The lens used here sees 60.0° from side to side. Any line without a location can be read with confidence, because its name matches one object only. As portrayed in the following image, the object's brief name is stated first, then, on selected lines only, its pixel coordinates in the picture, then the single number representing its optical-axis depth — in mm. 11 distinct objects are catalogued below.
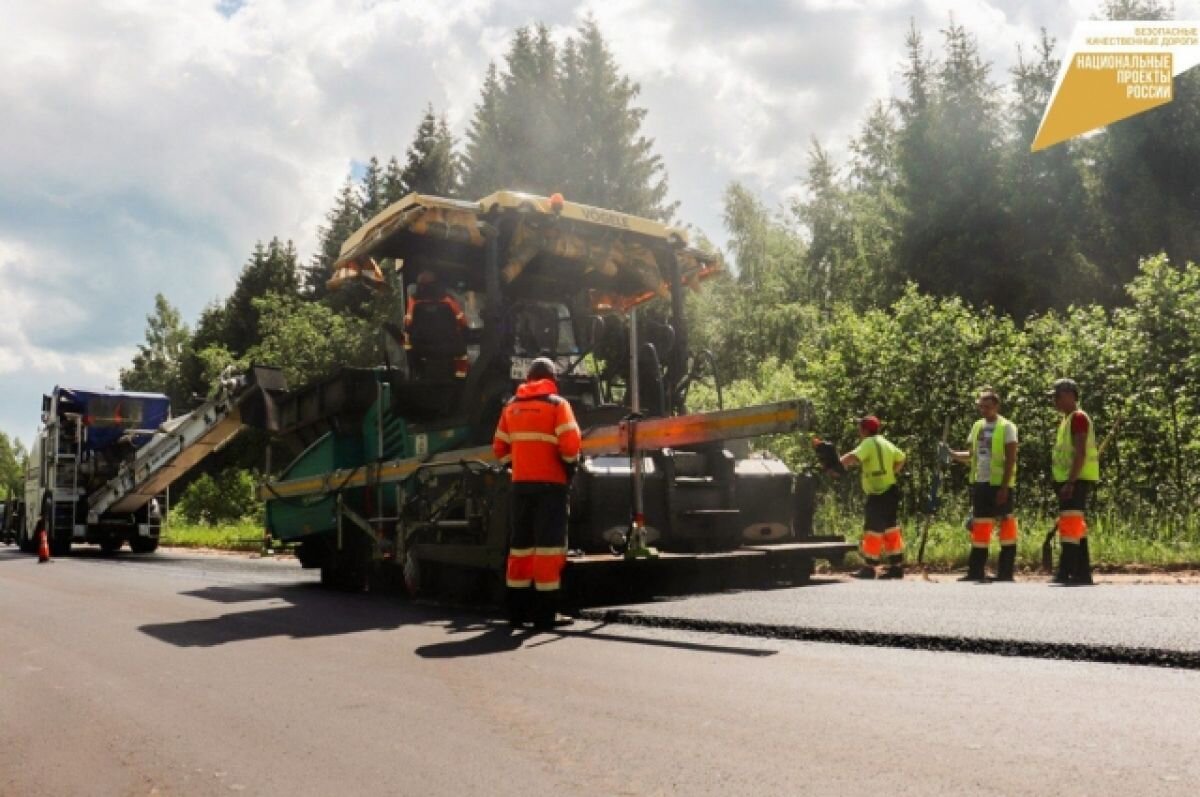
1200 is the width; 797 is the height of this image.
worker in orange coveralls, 5941
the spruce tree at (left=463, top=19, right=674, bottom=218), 31297
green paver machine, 6805
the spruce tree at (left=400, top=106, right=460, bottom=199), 36438
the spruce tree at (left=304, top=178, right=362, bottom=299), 43406
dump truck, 17553
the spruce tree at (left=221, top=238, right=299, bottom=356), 46219
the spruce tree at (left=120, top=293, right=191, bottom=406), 55219
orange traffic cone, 15898
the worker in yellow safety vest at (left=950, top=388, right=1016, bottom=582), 8270
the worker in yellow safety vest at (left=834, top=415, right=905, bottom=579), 8859
